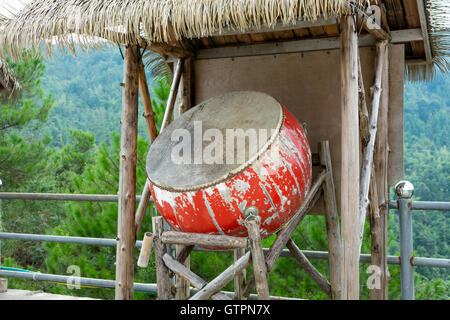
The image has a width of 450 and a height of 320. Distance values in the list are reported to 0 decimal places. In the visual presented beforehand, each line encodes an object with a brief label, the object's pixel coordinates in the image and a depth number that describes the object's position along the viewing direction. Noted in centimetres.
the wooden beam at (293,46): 342
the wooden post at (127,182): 329
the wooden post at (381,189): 345
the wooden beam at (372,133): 308
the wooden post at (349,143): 277
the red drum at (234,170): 265
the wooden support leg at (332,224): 333
